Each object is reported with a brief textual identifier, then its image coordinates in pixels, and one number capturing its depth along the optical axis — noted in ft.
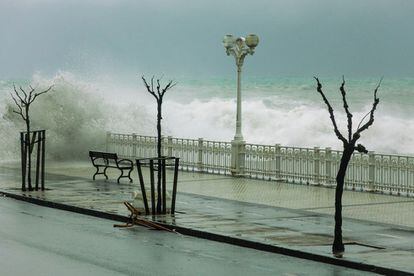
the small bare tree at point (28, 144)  86.72
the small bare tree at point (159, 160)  68.08
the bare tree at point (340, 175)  50.92
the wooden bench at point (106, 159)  96.30
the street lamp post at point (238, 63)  101.86
